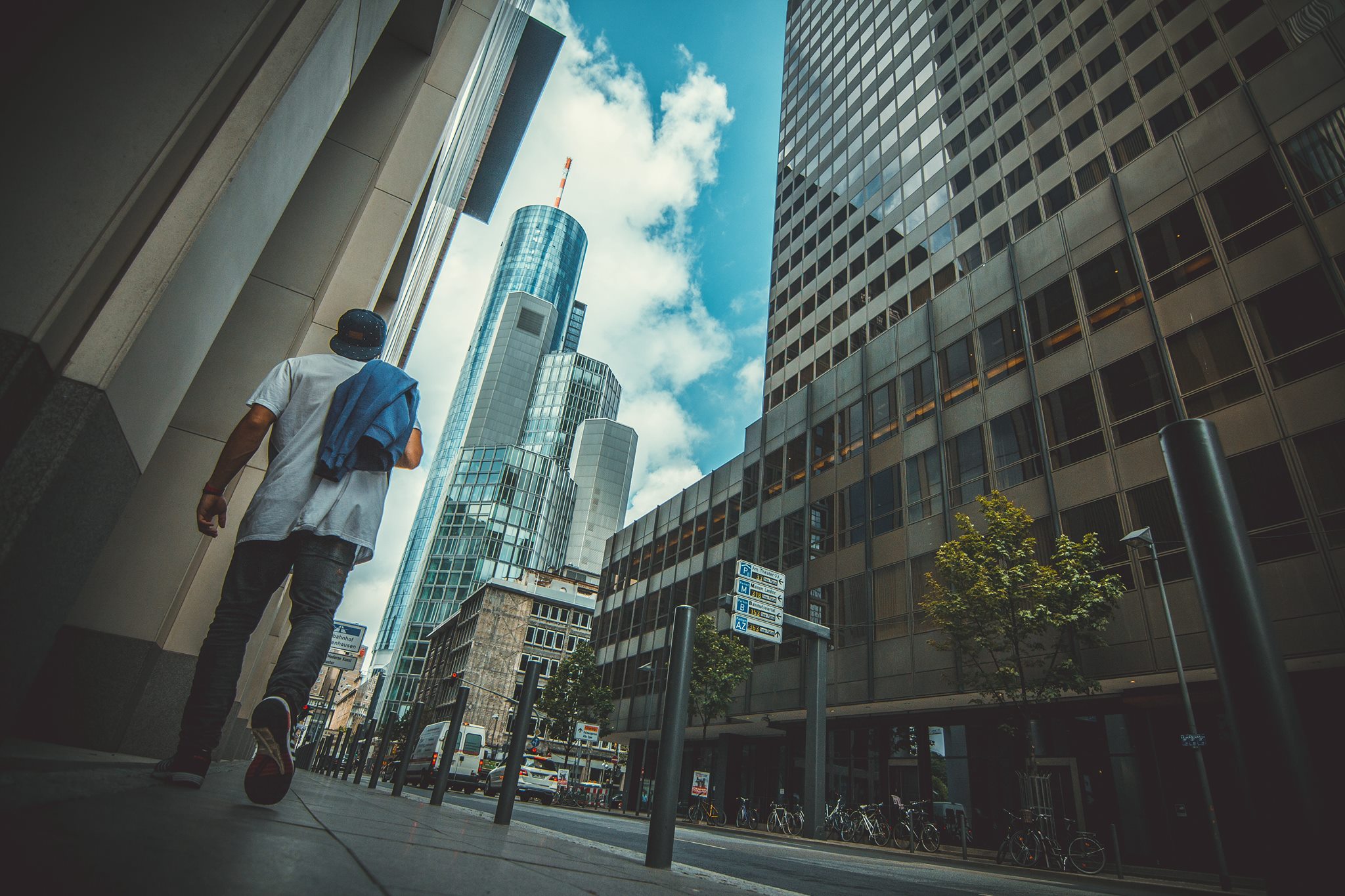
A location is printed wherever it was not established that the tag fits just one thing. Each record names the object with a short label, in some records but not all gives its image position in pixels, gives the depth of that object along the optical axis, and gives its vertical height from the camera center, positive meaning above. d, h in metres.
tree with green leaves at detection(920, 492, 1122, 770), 14.63 +4.44
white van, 24.30 -0.70
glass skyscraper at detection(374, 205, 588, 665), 140.12 +115.50
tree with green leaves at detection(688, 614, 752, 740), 26.17 +3.78
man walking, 2.73 +0.84
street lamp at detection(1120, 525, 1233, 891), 11.70 +2.04
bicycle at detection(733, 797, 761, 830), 25.72 -1.41
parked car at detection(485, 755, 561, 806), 25.89 -1.14
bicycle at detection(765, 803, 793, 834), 21.62 -1.15
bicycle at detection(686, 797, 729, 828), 27.42 -1.58
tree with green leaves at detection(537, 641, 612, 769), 36.81 +3.05
